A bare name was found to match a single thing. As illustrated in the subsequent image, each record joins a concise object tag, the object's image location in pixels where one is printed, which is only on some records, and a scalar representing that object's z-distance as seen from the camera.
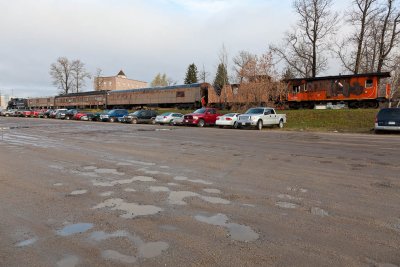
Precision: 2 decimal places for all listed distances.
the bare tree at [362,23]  43.78
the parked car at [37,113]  63.03
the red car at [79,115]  49.78
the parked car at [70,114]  53.69
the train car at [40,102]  77.15
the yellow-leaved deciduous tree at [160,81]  113.88
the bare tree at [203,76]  78.59
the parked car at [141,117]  39.56
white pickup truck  27.56
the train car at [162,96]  44.22
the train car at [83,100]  61.97
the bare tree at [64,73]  99.95
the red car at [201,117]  32.22
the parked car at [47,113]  60.35
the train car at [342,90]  31.20
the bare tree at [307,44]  47.69
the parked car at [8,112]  70.38
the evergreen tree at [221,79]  43.71
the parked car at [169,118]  34.81
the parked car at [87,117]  47.75
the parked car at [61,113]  54.72
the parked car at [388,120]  22.09
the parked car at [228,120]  30.38
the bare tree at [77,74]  100.19
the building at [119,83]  129.25
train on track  31.81
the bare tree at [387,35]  43.91
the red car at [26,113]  65.35
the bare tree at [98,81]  93.91
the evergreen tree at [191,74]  91.31
